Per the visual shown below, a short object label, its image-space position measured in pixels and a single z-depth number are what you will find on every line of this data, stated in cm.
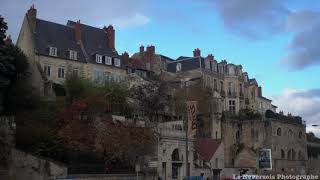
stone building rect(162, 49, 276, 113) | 7670
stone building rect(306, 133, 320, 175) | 7810
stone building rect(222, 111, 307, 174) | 6741
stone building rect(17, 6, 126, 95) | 5854
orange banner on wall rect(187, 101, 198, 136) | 4002
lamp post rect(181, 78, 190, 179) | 6774
